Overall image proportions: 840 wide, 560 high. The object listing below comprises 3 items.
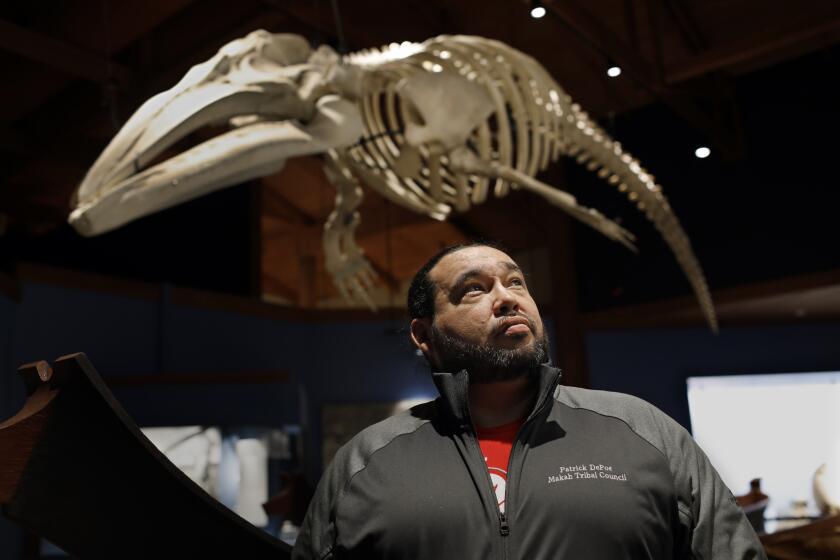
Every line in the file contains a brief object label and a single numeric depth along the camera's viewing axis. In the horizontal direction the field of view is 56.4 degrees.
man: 1.47
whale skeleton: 3.24
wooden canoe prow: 1.46
